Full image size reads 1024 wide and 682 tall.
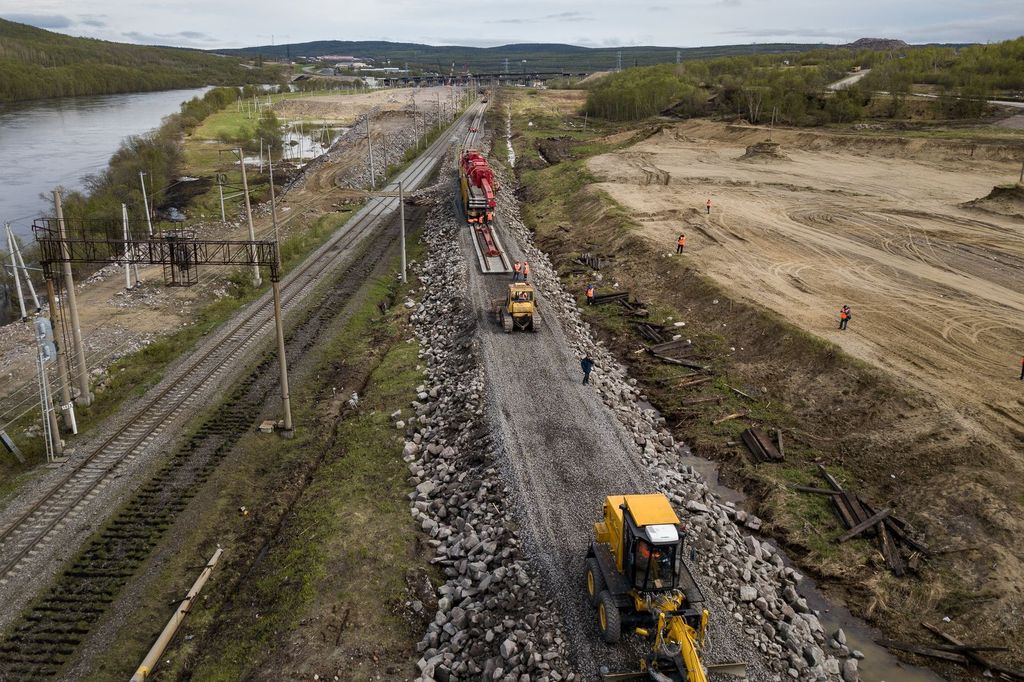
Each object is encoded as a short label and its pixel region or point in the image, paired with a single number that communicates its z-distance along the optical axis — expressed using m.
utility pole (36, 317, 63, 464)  23.67
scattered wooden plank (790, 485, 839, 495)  22.56
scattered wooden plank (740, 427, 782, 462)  24.89
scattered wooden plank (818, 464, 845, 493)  22.77
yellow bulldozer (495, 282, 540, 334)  32.72
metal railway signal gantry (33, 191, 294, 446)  24.84
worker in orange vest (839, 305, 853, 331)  32.28
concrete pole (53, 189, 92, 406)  25.25
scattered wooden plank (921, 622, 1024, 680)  15.57
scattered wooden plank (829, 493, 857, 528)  21.12
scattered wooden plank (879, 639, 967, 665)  16.36
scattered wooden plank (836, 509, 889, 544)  20.50
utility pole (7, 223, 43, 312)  38.12
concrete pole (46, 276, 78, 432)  25.48
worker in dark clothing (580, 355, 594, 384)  27.66
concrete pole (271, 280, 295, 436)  25.47
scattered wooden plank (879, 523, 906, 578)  19.22
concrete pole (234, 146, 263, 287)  43.97
